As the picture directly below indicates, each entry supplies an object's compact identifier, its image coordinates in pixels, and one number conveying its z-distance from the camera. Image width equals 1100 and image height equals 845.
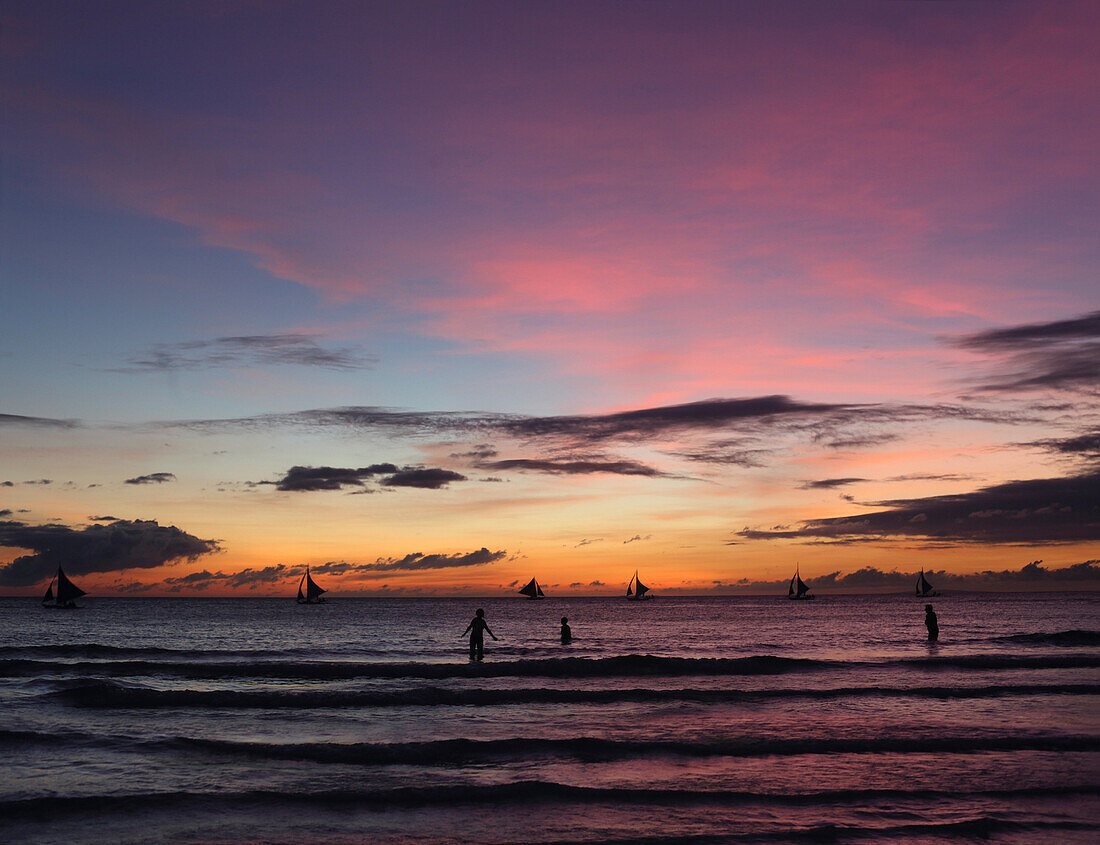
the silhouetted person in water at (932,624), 49.62
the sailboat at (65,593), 114.06
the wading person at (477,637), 37.38
